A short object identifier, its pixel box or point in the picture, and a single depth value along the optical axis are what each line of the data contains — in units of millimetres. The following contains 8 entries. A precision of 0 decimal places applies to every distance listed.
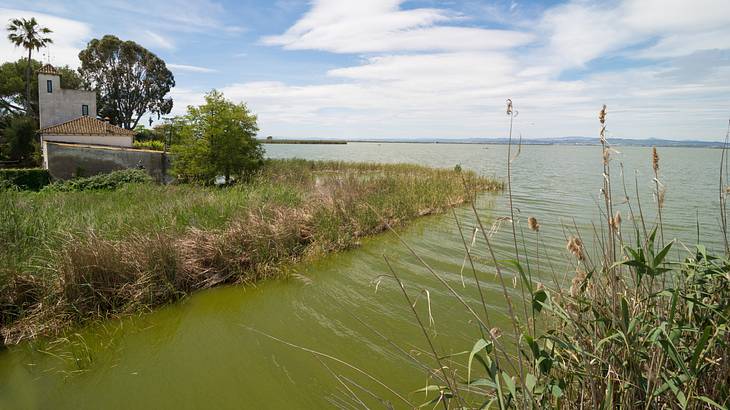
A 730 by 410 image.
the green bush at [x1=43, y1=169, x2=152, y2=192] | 15906
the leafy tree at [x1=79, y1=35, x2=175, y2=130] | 39719
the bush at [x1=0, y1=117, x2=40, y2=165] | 27281
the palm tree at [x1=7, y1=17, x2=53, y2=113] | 31719
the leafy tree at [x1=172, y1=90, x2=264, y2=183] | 17578
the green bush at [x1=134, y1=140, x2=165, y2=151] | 26612
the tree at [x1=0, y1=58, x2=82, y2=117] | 36344
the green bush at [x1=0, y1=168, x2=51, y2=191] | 17173
